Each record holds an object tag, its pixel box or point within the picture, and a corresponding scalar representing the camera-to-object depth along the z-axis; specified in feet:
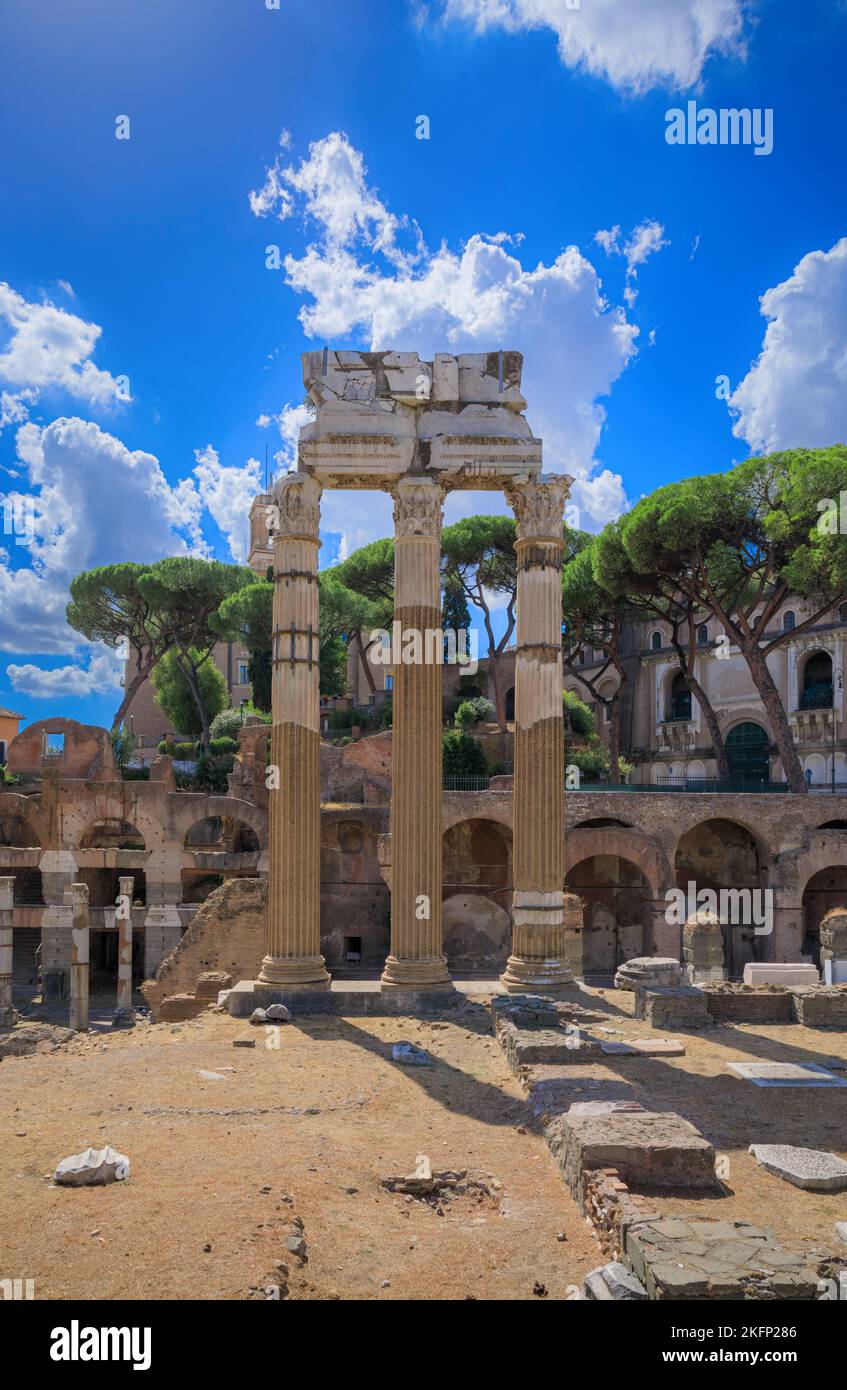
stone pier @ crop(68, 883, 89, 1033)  55.67
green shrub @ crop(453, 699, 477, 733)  112.37
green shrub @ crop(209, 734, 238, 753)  118.21
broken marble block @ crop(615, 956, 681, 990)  43.96
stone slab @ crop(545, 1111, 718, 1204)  19.51
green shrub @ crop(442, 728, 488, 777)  98.02
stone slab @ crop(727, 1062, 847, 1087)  29.48
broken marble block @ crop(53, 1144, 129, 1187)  20.12
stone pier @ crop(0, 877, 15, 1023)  55.16
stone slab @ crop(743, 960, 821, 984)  48.19
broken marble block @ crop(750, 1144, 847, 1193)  20.06
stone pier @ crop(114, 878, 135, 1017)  64.28
